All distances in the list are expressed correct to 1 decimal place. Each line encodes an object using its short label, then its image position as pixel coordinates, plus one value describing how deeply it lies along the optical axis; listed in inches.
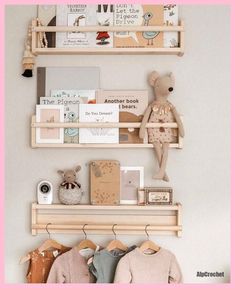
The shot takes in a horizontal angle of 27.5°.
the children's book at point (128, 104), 95.1
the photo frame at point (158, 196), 94.0
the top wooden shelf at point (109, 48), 92.7
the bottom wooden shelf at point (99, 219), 94.4
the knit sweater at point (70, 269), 92.4
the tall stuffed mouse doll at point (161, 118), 93.0
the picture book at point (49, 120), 95.3
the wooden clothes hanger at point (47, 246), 93.9
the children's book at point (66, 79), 96.4
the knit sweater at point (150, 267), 91.4
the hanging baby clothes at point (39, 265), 94.0
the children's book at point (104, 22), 95.0
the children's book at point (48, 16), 95.9
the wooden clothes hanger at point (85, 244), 94.2
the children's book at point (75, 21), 95.5
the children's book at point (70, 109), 95.3
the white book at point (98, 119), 94.8
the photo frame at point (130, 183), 95.5
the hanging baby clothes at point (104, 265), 91.7
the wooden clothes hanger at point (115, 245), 93.2
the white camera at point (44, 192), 95.7
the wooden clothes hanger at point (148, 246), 93.4
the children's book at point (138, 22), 94.6
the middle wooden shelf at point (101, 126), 92.9
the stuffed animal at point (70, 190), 93.9
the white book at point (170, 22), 94.8
